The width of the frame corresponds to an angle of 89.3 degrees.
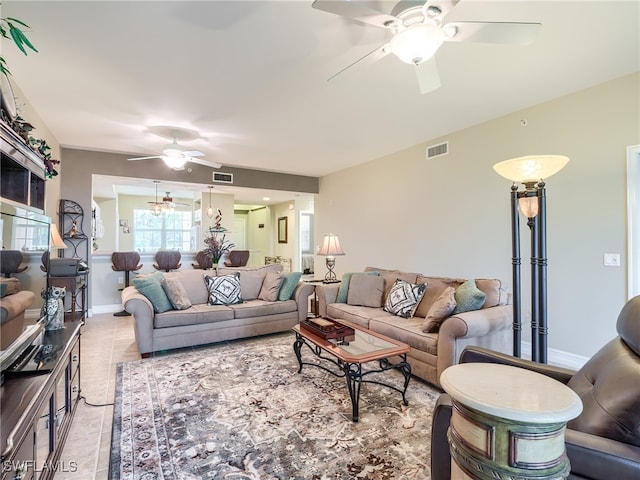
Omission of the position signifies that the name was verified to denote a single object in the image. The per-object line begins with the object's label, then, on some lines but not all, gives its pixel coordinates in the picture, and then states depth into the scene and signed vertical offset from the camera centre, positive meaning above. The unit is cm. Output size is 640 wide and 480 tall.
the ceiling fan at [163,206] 771 +92
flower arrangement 500 -10
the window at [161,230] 1007 +42
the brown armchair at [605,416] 100 -61
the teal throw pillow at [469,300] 285 -49
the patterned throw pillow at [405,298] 348 -59
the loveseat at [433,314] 264 -69
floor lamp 228 +20
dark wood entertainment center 111 -71
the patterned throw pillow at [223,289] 409 -59
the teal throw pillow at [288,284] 440 -55
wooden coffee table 228 -81
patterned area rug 178 -122
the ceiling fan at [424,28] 164 +118
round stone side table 91 -53
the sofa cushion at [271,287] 437 -59
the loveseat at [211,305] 347 -76
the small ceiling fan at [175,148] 411 +124
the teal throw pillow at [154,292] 355 -53
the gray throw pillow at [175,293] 370 -58
